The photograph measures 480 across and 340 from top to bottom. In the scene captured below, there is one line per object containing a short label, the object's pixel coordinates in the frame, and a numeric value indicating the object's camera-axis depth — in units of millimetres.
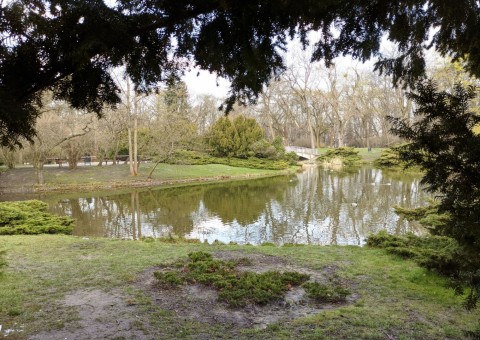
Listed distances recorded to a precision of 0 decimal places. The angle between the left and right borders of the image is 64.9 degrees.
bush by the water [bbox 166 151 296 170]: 33903
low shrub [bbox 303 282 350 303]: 4801
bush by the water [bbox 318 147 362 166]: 38656
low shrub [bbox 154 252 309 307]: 4774
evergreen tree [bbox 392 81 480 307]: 2111
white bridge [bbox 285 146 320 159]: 43000
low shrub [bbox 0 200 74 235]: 10070
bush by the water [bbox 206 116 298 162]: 36656
